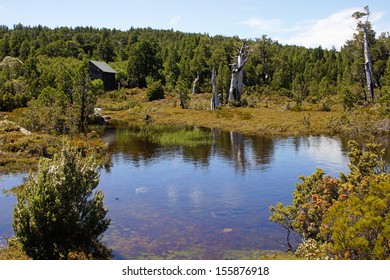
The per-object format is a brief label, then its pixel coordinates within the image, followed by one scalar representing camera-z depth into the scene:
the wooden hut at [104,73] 112.25
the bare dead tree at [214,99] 80.00
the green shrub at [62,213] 15.77
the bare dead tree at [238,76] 82.31
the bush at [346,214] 12.47
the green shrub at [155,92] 98.38
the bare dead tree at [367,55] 68.94
